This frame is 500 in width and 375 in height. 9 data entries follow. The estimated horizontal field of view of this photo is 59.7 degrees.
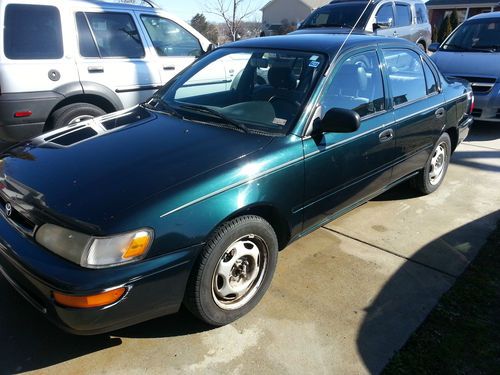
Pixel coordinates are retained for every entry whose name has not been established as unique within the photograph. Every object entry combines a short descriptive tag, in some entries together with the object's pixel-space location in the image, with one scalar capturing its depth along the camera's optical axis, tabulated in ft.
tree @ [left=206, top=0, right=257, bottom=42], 47.32
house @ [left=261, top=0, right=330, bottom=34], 189.98
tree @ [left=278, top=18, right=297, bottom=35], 105.39
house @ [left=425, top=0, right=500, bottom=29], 108.27
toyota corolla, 6.98
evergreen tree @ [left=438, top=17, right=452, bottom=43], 91.20
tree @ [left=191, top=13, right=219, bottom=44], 72.15
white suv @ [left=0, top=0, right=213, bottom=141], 15.05
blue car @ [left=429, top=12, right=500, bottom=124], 22.86
